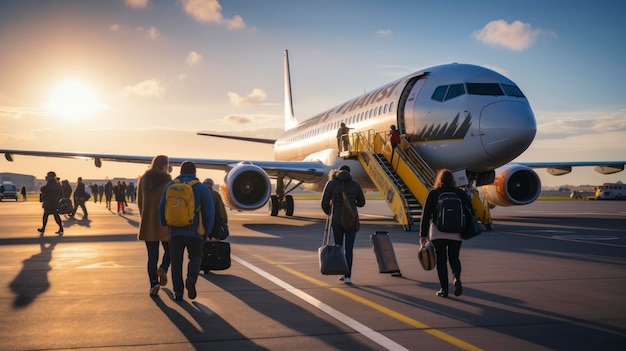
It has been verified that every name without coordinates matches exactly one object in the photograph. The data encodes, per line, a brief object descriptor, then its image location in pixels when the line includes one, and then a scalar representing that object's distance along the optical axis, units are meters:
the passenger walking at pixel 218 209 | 8.90
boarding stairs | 16.98
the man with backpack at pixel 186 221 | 7.24
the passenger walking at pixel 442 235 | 7.48
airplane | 17.05
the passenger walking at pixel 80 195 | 28.11
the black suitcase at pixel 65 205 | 22.47
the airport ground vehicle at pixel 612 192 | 68.50
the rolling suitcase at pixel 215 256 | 9.20
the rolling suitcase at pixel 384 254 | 9.10
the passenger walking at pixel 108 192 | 43.97
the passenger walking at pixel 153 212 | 7.83
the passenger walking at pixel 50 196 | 17.22
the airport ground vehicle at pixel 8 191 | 62.47
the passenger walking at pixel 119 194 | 33.38
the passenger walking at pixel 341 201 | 8.85
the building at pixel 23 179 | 185.23
